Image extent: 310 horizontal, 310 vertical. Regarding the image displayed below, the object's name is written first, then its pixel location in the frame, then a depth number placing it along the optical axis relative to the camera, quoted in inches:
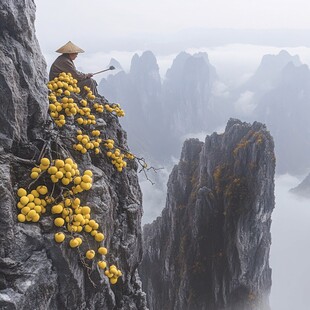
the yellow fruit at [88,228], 270.4
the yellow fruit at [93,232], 272.3
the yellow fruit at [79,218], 258.2
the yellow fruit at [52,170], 254.4
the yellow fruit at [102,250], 276.3
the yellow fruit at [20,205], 243.3
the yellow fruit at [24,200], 241.1
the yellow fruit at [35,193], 251.8
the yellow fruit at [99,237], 272.8
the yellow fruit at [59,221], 248.6
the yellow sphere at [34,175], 254.5
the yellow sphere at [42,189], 252.2
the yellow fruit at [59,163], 259.6
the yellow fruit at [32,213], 242.8
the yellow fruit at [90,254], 264.4
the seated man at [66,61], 463.5
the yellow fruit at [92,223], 268.7
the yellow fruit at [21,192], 244.8
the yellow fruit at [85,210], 261.1
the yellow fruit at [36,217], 244.3
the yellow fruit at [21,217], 241.3
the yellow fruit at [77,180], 267.3
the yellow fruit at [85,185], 269.1
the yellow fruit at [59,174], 253.4
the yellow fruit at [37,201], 250.4
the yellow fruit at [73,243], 248.6
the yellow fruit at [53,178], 255.0
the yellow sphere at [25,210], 244.6
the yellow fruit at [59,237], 245.1
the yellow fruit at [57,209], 249.6
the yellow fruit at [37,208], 245.1
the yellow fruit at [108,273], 287.8
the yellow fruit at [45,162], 255.1
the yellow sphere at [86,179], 271.0
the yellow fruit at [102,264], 272.6
